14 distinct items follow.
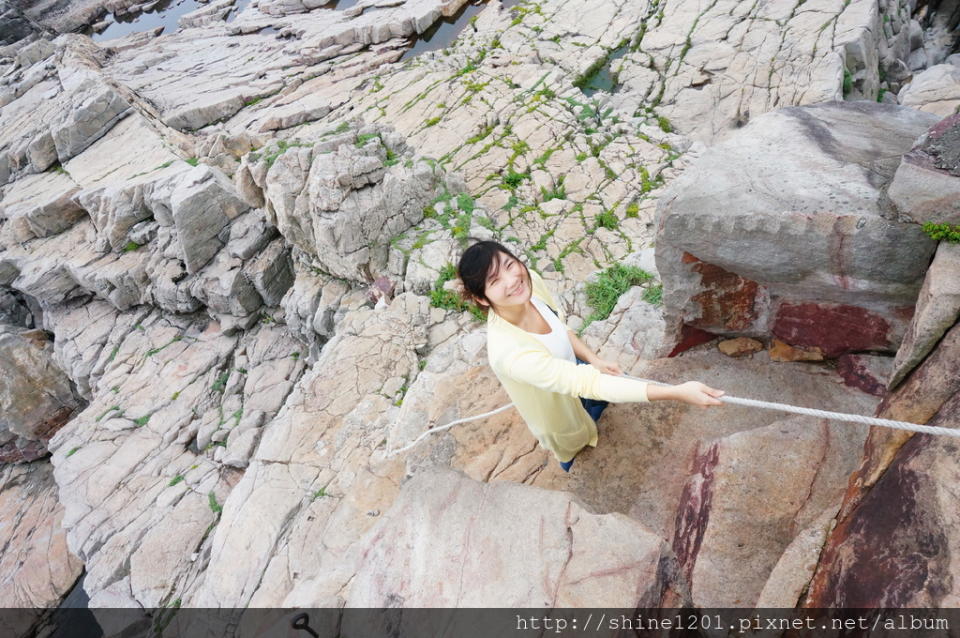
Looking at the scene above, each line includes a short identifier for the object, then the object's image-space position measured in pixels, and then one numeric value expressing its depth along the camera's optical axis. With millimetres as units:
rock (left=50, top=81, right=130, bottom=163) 16016
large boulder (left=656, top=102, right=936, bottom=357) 3762
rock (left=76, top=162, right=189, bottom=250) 12992
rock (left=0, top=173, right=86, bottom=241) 14258
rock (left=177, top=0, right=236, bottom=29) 25688
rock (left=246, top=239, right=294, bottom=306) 11812
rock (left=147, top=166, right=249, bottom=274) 11742
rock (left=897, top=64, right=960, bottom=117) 10297
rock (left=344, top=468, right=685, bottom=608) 2881
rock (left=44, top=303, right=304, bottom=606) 9383
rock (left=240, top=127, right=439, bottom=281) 9711
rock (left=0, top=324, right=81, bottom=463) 13852
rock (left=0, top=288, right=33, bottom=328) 14836
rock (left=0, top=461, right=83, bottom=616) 11312
